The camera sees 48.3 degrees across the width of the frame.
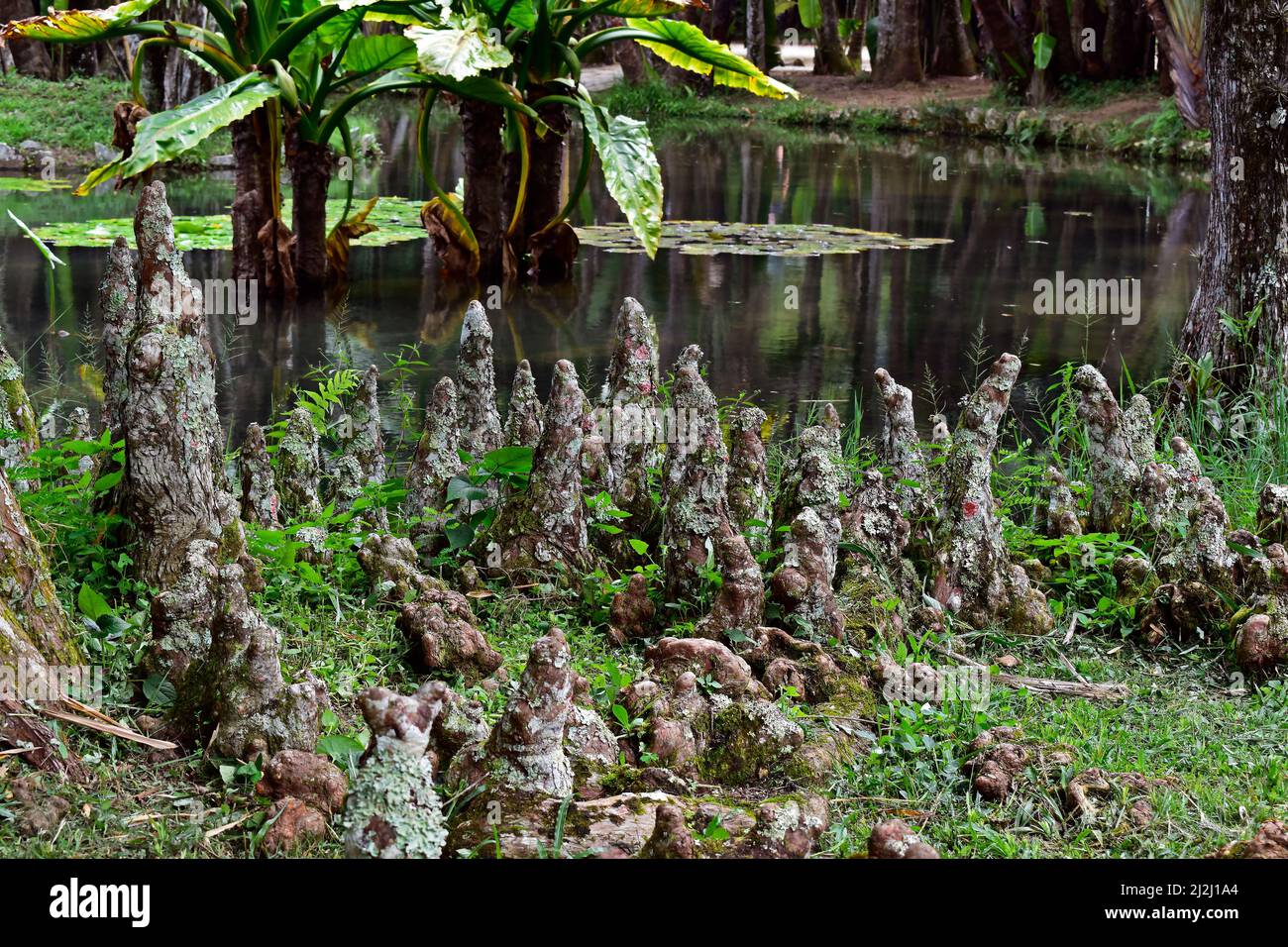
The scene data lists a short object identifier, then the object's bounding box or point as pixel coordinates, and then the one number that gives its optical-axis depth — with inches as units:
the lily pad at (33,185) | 600.7
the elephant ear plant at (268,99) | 370.6
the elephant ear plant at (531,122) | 409.4
